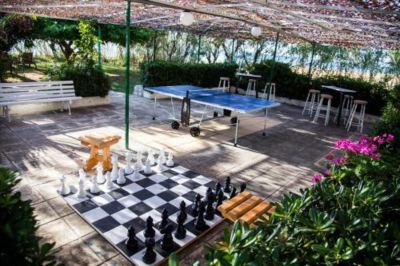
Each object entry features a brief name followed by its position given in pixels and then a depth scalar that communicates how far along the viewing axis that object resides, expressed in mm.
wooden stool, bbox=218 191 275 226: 3496
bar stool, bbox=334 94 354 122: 10380
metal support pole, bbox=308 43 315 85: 12875
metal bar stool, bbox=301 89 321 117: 10652
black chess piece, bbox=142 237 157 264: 2863
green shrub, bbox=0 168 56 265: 1158
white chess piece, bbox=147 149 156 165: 5075
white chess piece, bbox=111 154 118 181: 4528
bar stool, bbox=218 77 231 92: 13285
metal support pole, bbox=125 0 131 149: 5602
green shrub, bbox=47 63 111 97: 8945
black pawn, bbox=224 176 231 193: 4453
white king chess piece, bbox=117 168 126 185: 4457
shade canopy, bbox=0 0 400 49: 4379
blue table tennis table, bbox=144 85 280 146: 6520
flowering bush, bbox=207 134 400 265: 1307
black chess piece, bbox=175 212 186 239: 3293
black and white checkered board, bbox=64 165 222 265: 3281
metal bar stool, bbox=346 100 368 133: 9328
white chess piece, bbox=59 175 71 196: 4054
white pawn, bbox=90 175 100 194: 4129
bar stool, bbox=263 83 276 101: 12516
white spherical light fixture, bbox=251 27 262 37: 7527
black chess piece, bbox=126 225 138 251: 3020
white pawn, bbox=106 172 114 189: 4291
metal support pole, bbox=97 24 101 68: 10095
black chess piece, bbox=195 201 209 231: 3502
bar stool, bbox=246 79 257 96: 13270
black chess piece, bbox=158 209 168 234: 3295
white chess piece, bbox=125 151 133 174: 4801
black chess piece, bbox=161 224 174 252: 3055
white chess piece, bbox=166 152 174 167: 5305
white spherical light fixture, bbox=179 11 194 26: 6141
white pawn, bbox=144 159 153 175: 4898
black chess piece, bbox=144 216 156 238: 3051
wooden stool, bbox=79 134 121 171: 4785
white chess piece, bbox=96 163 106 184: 4430
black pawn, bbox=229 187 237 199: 4240
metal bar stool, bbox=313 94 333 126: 9680
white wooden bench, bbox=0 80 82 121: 7406
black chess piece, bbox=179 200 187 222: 3350
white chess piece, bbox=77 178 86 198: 3980
